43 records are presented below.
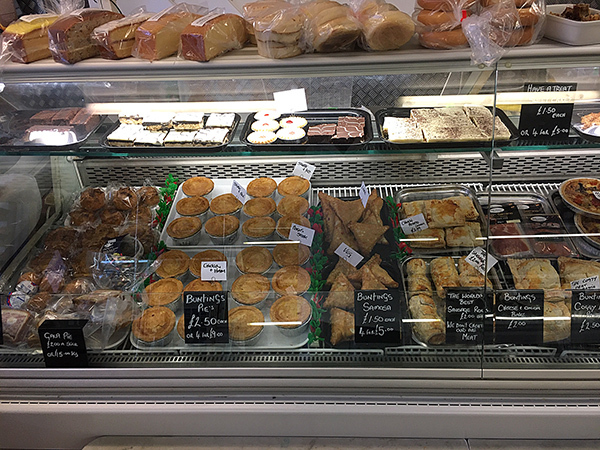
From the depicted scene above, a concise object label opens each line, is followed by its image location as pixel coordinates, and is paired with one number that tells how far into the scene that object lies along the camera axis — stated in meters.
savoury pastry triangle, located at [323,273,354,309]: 2.13
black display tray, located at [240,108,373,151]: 2.01
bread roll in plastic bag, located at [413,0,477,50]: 1.72
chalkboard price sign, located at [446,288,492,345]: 1.98
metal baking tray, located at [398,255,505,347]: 2.08
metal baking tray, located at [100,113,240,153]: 2.06
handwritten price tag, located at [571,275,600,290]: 2.12
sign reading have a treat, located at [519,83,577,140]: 1.89
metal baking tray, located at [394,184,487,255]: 2.55
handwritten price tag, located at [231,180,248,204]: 2.69
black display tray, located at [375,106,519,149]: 1.95
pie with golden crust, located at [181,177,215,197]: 2.69
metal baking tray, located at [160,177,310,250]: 2.56
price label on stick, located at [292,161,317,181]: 2.67
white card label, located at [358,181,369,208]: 2.59
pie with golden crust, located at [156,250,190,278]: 2.37
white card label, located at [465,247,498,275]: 2.30
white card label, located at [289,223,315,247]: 2.48
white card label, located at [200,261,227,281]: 2.31
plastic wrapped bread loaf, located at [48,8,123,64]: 1.80
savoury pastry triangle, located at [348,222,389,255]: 2.46
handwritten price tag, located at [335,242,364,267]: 2.39
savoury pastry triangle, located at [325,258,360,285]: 2.27
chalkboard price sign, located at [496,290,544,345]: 1.98
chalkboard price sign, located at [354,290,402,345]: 1.99
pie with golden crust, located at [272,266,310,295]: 2.25
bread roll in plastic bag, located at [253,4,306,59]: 1.75
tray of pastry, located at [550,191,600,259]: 2.34
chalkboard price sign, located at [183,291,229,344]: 2.01
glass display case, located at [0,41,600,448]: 1.93
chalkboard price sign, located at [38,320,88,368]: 2.01
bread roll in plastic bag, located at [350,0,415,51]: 1.70
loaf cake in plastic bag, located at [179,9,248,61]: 1.77
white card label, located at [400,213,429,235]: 2.55
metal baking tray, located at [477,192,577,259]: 2.37
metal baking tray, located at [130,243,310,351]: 2.11
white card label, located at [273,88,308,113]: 2.05
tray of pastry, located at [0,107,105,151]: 2.08
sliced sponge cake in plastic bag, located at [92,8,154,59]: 1.81
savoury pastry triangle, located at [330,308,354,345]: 2.07
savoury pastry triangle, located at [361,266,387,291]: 2.19
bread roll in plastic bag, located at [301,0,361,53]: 1.73
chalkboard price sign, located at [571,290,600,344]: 1.99
